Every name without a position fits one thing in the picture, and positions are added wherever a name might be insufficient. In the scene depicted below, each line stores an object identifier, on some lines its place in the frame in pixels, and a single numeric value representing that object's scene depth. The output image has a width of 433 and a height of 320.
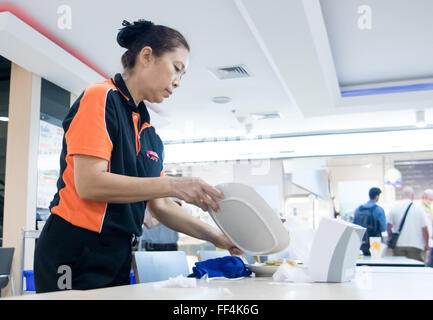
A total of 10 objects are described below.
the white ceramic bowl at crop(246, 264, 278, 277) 1.47
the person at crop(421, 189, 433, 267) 6.03
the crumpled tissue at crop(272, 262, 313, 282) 1.22
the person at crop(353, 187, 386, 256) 4.99
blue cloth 1.40
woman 1.14
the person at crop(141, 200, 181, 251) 6.51
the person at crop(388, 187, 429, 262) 5.60
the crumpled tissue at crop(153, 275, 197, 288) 1.02
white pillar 4.40
